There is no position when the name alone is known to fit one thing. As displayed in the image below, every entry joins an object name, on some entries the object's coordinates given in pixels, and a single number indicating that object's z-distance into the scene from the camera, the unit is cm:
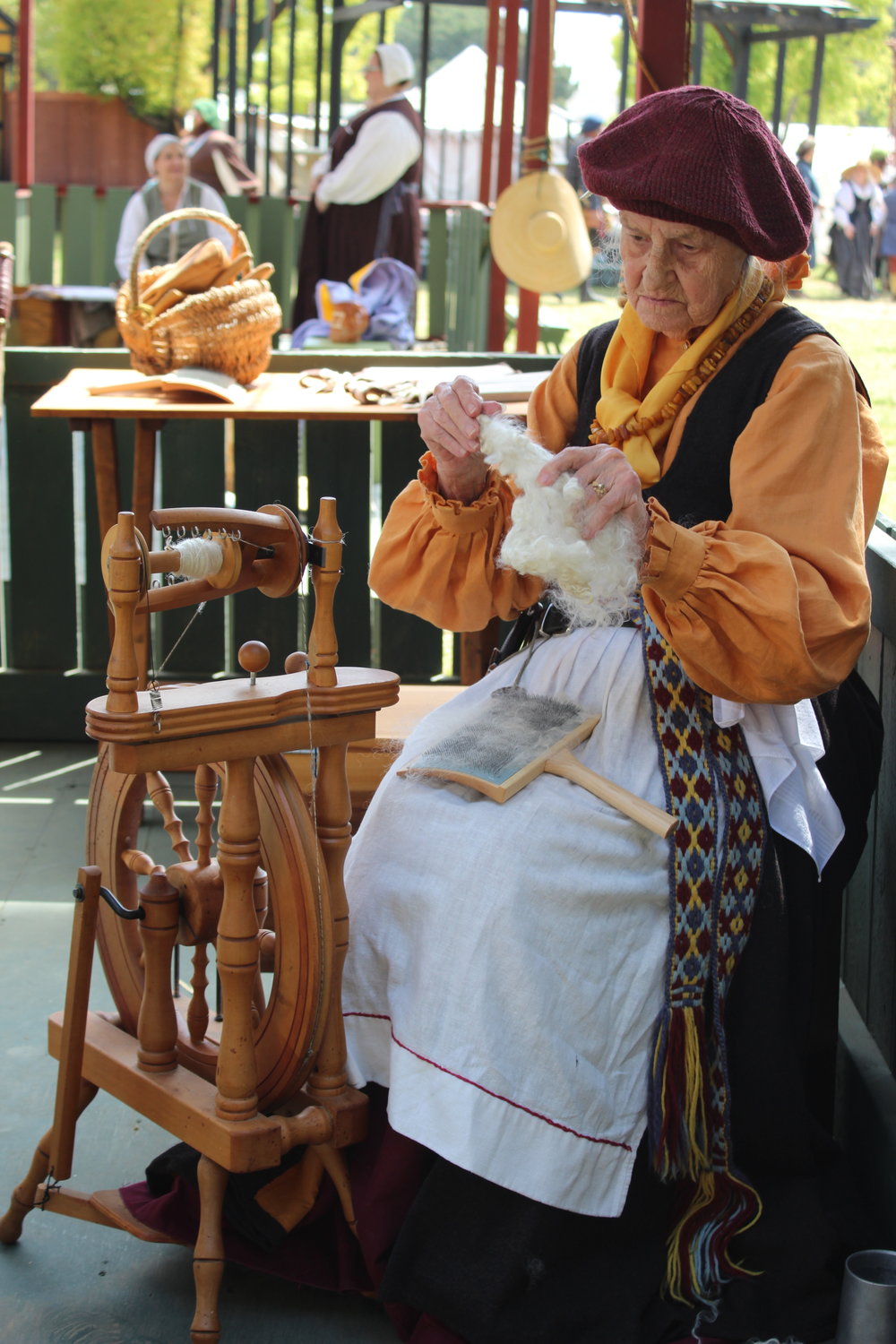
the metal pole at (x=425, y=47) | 1336
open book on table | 350
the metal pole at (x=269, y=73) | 1356
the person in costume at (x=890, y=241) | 1933
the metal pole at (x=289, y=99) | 1338
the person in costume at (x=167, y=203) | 787
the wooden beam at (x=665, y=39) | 367
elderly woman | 187
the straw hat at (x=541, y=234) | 594
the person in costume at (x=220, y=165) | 1040
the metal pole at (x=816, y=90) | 2045
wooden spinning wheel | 179
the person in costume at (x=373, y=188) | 761
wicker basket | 364
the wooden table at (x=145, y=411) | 340
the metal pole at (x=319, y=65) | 1315
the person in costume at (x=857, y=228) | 1856
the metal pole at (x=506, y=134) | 883
